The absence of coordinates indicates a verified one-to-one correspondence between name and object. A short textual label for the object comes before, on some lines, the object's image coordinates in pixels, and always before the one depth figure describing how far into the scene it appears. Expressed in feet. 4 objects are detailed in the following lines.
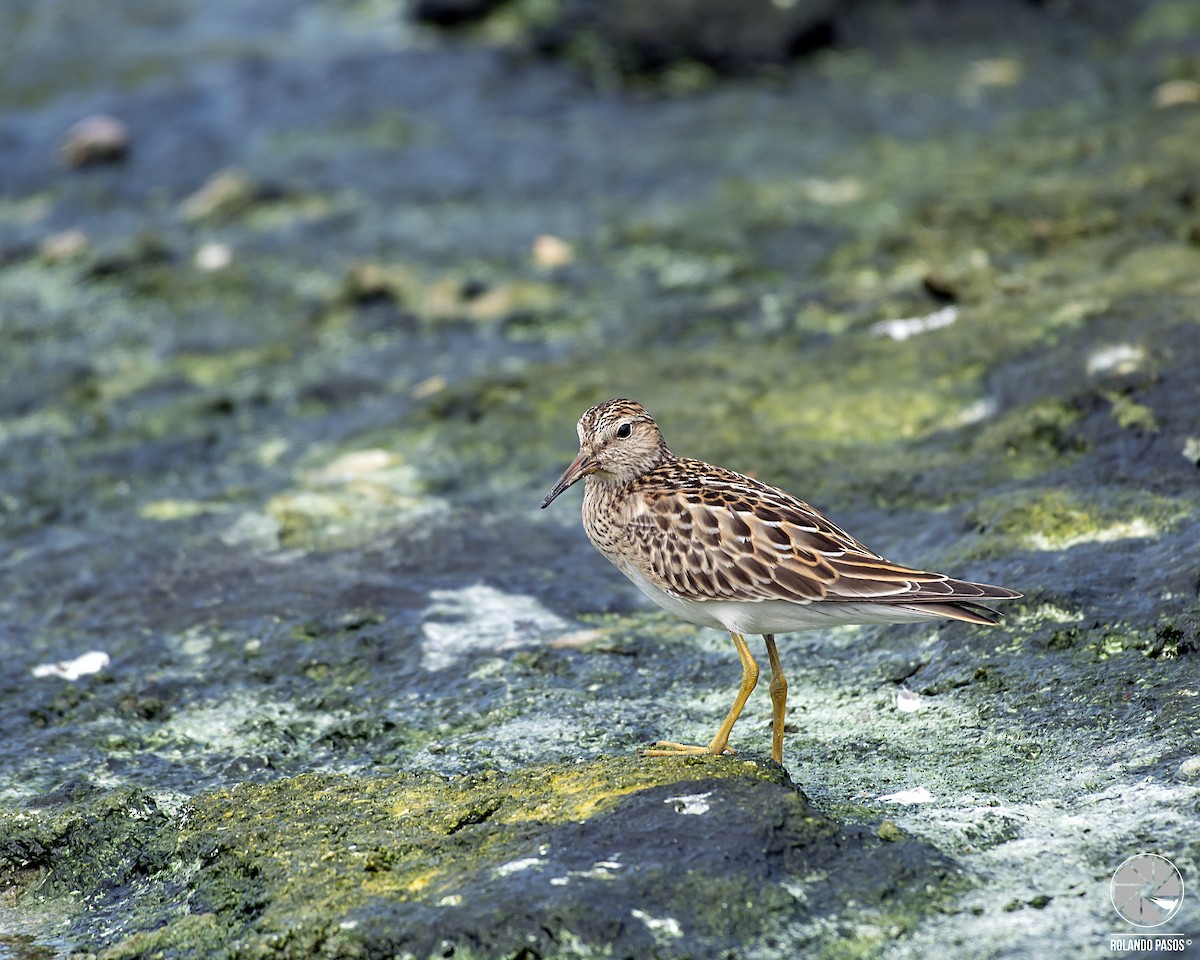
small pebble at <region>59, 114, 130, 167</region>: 74.64
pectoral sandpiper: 31.76
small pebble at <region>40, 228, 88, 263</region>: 67.82
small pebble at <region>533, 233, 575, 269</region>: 63.36
